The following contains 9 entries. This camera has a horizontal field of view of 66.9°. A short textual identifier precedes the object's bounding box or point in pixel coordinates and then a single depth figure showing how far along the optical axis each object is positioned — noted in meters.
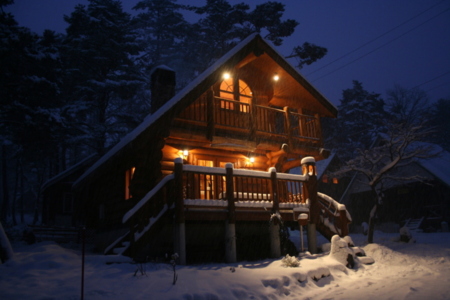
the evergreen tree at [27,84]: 15.04
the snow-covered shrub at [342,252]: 9.63
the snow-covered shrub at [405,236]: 13.86
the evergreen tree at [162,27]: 37.12
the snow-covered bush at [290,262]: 8.62
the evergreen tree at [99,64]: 24.03
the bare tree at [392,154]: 15.39
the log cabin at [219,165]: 9.53
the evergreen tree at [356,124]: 36.59
